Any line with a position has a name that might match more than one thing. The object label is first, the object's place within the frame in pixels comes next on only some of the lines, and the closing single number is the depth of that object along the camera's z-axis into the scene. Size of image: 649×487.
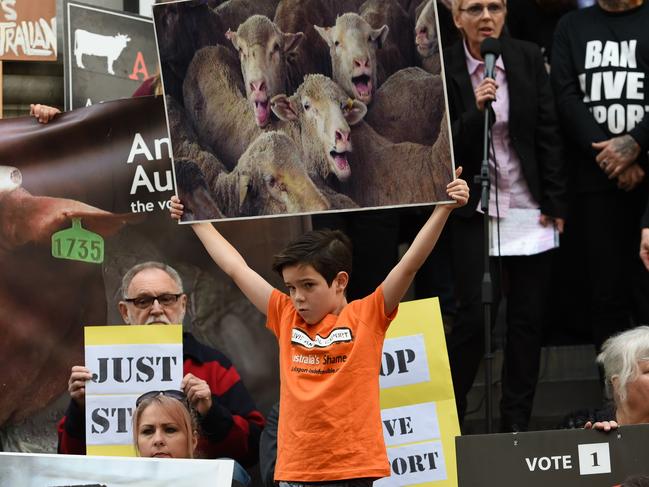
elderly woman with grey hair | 9.61
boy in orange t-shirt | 8.61
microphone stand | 10.80
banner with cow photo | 11.76
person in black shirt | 12.28
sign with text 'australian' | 13.62
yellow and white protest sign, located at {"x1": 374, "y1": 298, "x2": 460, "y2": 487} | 10.42
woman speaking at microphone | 11.88
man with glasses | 10.66
